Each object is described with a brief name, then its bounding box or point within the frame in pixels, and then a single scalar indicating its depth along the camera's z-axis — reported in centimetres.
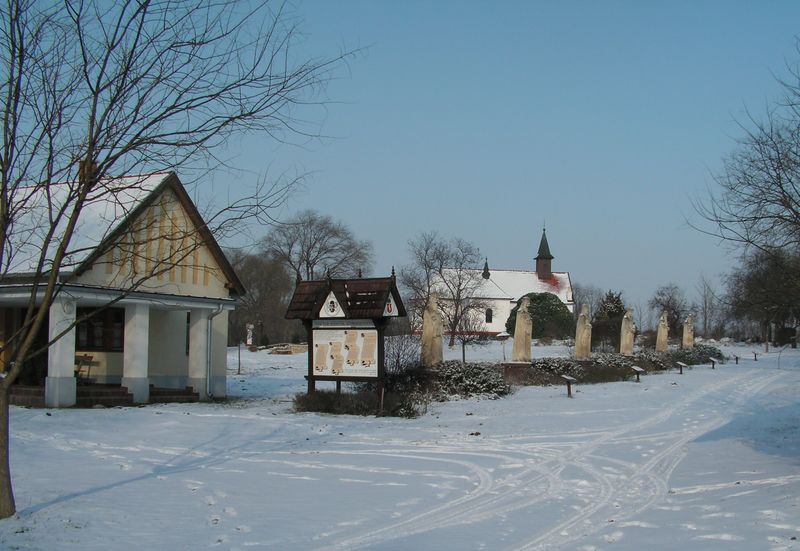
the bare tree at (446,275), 6012
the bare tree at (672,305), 7229
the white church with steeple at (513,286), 8144
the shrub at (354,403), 1878
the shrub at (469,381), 2356
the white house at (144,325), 1783
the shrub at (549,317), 6303
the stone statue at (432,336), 2491
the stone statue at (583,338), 3441
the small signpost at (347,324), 1908
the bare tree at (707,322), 8621
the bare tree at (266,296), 7262
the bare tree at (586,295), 10500
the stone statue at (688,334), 5147
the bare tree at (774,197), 1032
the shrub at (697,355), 4412
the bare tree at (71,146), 700
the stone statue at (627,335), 3947
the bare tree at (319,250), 6831
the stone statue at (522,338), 3003
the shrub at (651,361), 3769
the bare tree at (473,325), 5564
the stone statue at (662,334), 4528
